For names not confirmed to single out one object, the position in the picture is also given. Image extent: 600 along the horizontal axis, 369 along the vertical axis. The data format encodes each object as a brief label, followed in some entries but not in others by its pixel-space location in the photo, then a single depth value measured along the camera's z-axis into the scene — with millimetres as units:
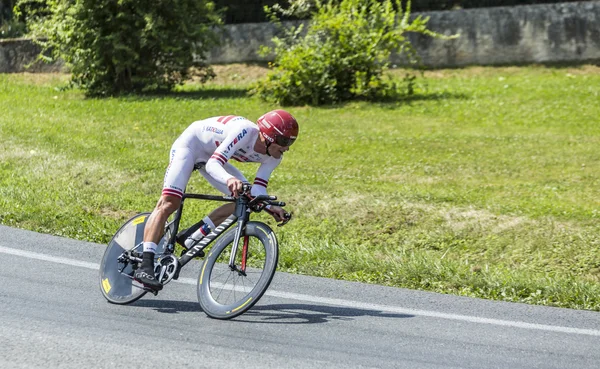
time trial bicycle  12945
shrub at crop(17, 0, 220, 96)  36594
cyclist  13437
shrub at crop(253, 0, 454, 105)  34437
